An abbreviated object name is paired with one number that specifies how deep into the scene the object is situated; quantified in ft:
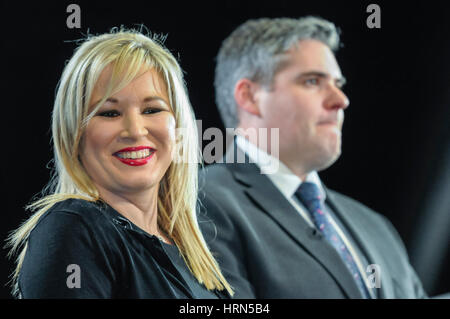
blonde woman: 7.17
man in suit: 8.54
